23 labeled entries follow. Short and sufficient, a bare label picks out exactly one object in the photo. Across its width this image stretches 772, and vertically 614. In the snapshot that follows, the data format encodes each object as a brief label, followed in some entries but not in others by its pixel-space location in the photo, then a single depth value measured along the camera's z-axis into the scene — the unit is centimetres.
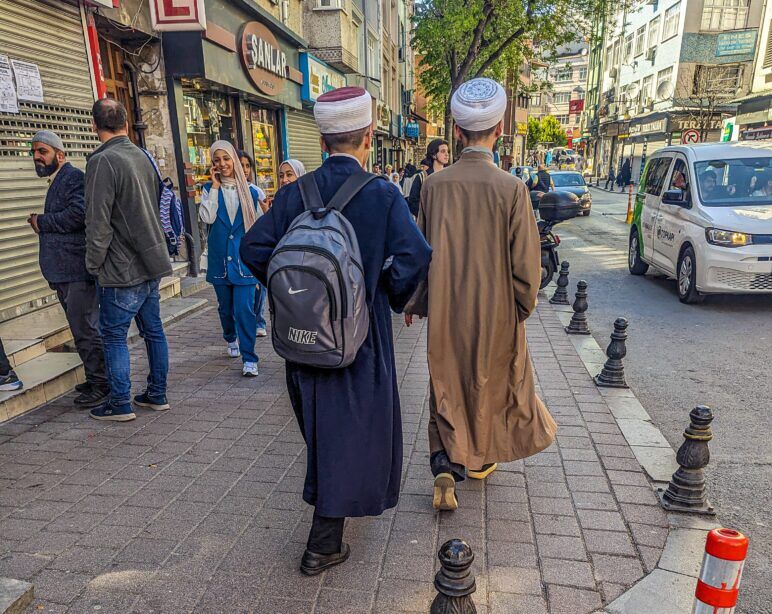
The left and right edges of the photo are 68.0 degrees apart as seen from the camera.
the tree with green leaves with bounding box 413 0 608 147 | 1689
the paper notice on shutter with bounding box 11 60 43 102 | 562
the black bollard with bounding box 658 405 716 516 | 306
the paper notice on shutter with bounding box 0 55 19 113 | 540
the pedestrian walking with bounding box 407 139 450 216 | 618
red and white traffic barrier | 149
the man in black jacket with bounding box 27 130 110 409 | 410
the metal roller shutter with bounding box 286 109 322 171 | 1504
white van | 693
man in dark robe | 238
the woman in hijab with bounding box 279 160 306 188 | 621
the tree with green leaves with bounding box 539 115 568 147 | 9048
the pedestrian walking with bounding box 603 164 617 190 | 3932
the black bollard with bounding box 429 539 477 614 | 162
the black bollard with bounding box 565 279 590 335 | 655
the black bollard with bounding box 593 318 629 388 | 483
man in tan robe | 297
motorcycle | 821
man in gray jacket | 378
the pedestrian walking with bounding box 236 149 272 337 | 561
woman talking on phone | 494
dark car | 1925
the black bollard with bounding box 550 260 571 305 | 805
